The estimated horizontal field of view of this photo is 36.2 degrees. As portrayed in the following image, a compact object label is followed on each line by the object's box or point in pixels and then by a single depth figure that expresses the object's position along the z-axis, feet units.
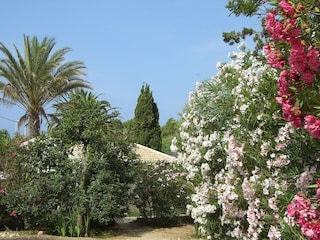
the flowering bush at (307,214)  9.87
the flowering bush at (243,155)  15.90
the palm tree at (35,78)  79.87
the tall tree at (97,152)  39.32
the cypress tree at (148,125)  113.70
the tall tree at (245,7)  14.43
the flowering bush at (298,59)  9.78
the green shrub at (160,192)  46.47
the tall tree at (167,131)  164.12
